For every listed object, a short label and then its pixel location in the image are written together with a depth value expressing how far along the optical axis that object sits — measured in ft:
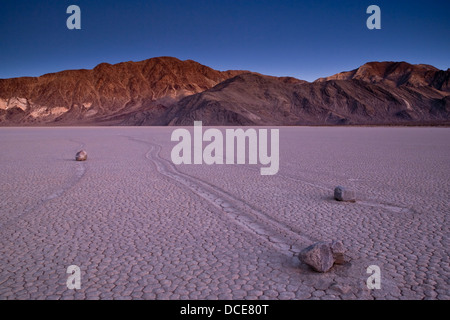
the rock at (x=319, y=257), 13.09
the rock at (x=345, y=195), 23.65
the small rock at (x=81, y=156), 46.16
